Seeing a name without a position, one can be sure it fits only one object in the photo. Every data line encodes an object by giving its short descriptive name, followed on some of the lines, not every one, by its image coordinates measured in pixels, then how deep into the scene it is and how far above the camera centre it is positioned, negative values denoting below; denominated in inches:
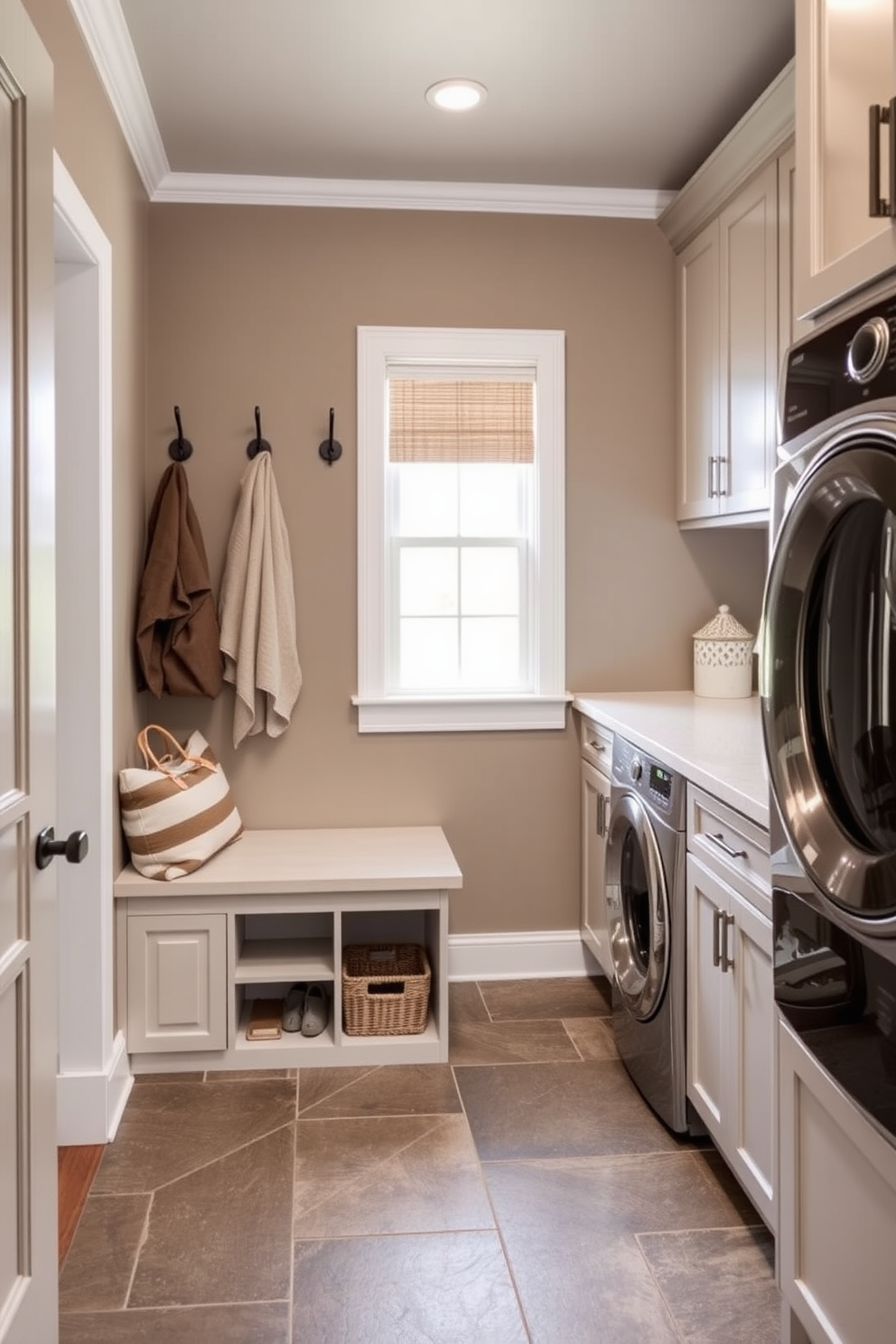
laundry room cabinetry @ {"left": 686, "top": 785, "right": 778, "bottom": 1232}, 79.2 -26.7
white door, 54.9 -1.5
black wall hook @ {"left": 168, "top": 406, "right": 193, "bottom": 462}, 136.3 +26.0
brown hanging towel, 127.6 +5.9
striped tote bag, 116.0 -17.2
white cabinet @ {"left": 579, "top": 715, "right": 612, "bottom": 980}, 131.3 -22.0
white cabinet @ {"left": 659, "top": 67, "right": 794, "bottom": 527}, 109.5 +38.9
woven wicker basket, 121.8 -39.4
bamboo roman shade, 142.6 +31.1
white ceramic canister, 139.6 -0.4
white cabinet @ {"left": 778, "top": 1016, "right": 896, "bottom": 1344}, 53.7 -30.1
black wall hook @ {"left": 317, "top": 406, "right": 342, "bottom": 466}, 139.3 +26.5
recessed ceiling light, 112.7 +59.2
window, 141.6 +16.9
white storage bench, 117.3 -32.5
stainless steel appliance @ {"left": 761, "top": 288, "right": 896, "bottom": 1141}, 51.2 -2.4
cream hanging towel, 135.3 +6.3
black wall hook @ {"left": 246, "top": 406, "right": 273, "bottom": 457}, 138.2 +26.8
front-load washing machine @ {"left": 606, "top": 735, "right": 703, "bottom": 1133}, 98.8 -26.6
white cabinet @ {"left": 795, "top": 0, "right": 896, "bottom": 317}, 52.7 +26.8
